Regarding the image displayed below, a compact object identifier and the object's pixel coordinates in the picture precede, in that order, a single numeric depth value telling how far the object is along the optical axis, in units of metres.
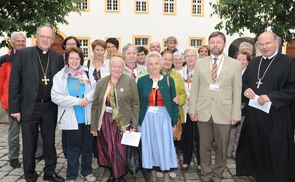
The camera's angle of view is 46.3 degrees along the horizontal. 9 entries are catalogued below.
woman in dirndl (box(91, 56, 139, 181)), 4.79
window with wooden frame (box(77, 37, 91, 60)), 26.95
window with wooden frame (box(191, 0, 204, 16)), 28.72
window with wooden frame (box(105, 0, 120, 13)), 27.20
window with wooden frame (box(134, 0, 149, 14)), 27.81
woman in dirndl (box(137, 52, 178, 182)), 4.75
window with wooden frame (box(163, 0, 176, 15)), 28.25
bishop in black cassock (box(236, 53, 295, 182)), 4.55
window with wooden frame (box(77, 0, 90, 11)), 26.72
